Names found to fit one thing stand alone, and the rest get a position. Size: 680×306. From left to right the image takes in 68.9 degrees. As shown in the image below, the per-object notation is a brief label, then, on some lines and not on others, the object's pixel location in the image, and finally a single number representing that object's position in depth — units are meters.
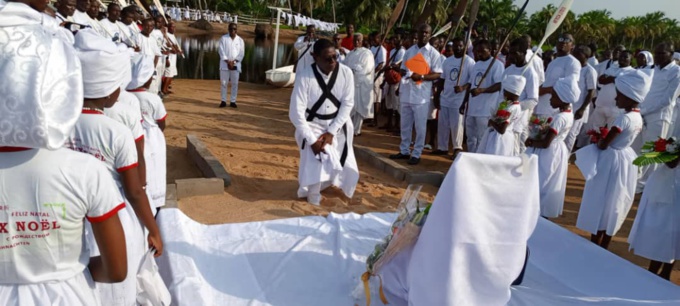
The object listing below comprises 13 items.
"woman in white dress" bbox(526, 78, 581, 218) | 5.45
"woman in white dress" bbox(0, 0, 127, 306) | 1.46
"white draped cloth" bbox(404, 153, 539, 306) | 2.84
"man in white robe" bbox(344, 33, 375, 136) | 10.03
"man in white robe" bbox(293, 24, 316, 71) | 11.88
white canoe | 16.14
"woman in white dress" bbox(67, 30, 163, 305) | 2.52
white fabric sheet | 3.56
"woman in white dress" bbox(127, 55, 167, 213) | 4.34
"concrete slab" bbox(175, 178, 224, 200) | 5.70
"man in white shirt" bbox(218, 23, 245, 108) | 12.07
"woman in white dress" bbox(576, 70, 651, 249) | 4.86
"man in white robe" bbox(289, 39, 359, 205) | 5.82
